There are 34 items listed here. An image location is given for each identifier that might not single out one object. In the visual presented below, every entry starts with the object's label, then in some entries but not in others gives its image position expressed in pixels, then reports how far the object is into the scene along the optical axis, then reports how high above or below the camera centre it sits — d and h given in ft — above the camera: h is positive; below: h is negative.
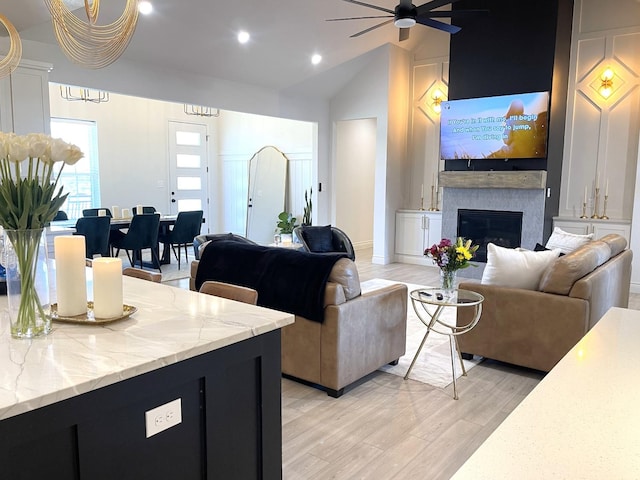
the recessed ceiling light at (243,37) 19.68 +6.19
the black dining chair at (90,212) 23.59 -1.19
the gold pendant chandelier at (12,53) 9.42 +2.74
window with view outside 26.02 +0.84
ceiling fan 14.39 +5.41
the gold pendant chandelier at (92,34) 7.60 +2.57
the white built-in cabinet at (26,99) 14.82 +2.68
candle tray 4.97 -1.34
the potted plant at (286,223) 29.35 -2.00
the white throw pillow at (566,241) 14.23 -1.40
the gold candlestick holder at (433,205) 26.07 -0.70
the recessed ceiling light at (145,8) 16.59 +6.14
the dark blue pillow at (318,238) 20.30 -1.99
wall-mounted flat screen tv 20.44 +2.87
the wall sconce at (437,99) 25.57 +4.83
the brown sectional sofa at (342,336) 9.96 -3.07
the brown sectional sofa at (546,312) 10.44 -2.61
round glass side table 10.29 -2.32
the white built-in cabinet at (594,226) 20.38 -1.35
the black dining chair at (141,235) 22.10 -2.12
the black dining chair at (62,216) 23.22 -1.40
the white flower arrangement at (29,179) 4.12 +0.06
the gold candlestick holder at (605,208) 21.26 -0.60
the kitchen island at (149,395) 3.68 -1.78
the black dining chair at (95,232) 19.53 -1.81
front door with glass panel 30.91 +1.45
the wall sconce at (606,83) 20.87 +4.75
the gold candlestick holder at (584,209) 21.89 -0.69
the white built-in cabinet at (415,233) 25.57 -2.19
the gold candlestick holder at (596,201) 21.54 -0.30
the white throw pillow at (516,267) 11.34 -1.71
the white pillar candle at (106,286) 5.01 -1.01
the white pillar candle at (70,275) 4.89 -0.90
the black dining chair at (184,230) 24.25 -2.07
